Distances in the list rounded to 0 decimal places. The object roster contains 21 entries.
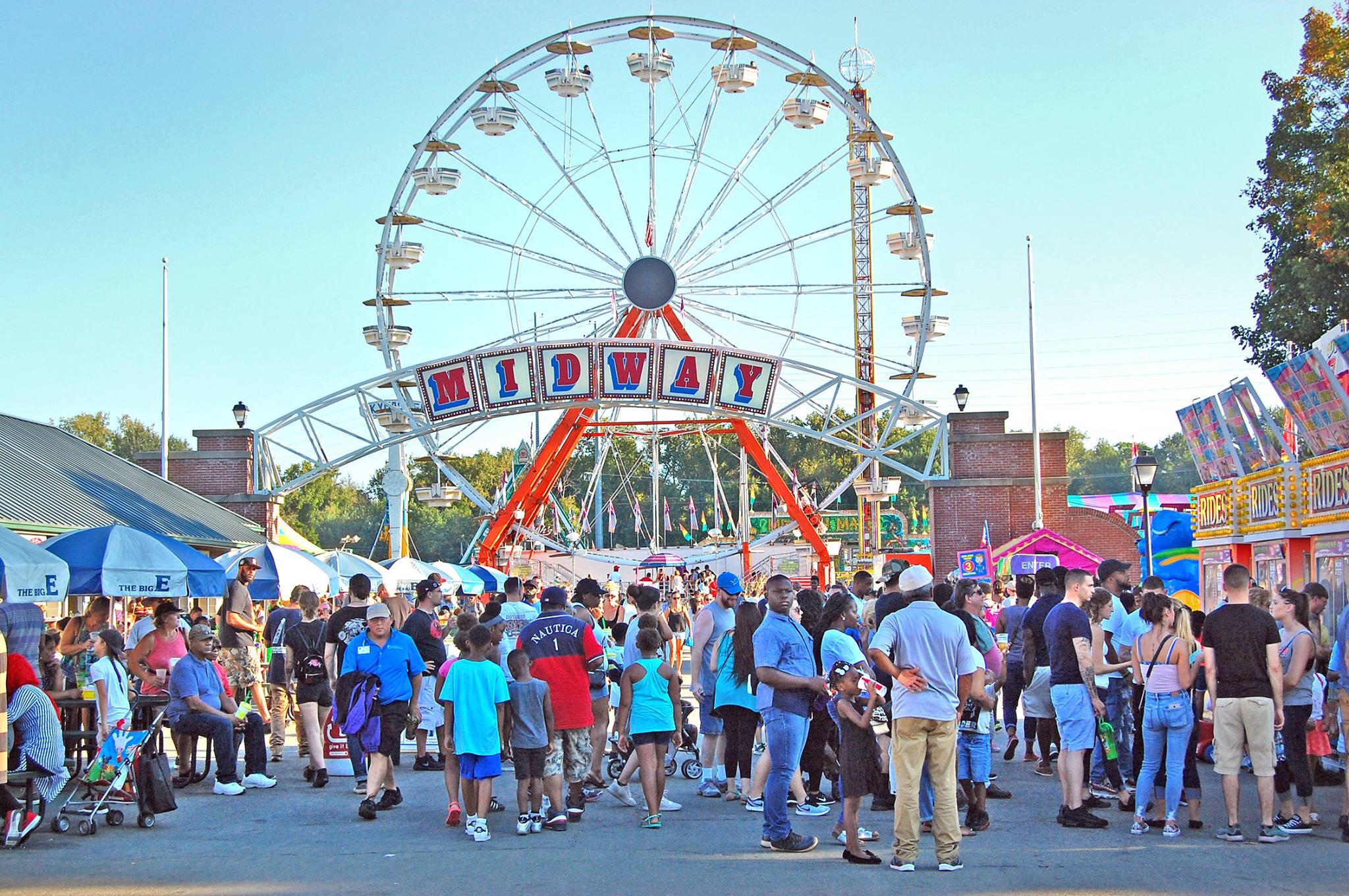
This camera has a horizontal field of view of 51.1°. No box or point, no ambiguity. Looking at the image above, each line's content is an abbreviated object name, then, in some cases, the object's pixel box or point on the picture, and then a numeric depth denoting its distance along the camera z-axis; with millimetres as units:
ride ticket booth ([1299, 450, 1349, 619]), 14266
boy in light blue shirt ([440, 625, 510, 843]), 9516
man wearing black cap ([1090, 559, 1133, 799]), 10453
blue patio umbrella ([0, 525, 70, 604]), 11031
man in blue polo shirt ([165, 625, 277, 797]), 11289
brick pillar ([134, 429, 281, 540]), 28406
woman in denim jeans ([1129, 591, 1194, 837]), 9188
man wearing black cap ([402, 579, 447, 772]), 12320
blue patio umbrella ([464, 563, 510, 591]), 29547
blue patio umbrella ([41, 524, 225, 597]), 12844
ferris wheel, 28578
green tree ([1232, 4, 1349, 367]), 27703
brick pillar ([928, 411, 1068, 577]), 27984
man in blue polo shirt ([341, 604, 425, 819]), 10508
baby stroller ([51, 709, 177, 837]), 10078
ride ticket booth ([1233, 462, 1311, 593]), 16016
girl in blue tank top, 9836
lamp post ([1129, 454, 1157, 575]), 20833
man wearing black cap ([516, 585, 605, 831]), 10094
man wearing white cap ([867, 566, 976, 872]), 8203
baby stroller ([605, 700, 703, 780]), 12188
